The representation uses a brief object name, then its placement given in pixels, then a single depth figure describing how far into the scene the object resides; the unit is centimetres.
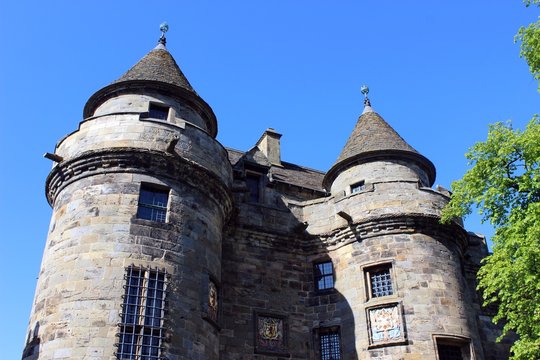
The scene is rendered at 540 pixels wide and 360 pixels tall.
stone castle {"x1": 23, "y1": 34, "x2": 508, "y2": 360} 1388
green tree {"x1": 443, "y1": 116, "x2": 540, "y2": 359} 1320
